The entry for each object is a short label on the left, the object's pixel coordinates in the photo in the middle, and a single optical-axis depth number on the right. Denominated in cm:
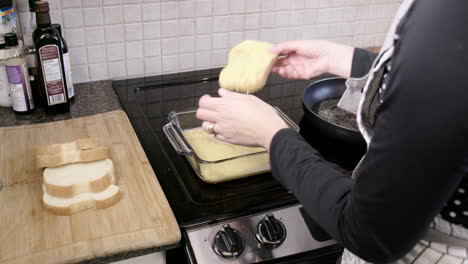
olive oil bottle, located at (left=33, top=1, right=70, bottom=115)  107
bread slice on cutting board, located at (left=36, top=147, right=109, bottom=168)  93
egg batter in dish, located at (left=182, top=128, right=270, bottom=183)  96
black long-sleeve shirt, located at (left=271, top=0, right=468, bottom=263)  46
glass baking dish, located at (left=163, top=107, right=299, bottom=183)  95
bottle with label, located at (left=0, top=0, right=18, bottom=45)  108
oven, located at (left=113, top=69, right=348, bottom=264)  85
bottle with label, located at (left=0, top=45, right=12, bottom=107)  111
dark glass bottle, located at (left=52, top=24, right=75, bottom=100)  118
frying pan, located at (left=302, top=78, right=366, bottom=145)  103
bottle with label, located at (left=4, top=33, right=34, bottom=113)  110
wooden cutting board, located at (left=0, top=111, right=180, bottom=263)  78
